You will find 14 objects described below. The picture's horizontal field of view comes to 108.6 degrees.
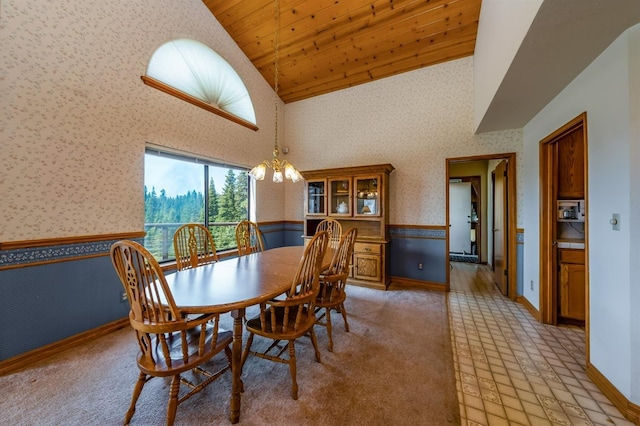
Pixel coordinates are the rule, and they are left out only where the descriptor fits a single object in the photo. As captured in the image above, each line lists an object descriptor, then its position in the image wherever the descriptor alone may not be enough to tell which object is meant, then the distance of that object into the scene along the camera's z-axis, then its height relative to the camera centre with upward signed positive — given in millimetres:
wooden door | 3203 -207
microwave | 2383 +43
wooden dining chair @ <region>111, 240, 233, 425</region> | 1125 -544
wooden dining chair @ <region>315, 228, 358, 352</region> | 1961 -557
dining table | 1224 -462
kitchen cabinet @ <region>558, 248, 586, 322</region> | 2293 -714
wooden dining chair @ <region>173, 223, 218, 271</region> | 2107 -327
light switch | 1448 -45
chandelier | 2150 +411
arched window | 2686 +1832
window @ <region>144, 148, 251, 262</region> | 2766 +230
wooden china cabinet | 3484 +103
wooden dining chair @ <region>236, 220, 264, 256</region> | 2654 -270
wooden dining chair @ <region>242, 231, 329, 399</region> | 1466 -651
